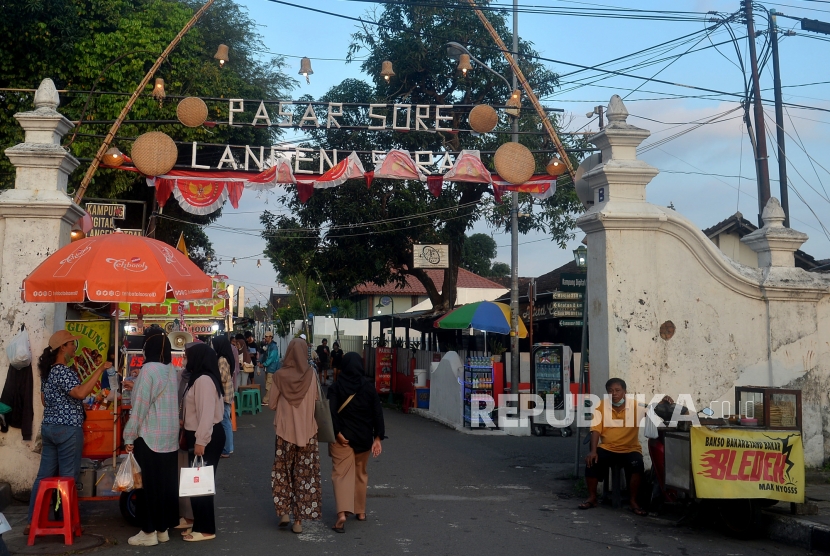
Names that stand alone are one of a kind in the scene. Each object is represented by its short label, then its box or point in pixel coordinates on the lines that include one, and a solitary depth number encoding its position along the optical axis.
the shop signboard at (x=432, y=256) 21.19
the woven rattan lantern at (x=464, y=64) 13.24
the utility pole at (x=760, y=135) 15.08
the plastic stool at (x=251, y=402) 17.78
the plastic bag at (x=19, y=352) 7.23
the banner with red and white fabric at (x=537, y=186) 13.15
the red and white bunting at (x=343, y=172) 12.53
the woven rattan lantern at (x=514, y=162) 12.23
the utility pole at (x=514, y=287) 16.47
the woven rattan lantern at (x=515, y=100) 13.73
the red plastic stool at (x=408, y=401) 19.30
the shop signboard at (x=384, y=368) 22.55
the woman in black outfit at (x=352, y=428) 6.83
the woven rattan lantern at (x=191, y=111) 11.63
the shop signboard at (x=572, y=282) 10.71
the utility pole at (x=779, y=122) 16.16
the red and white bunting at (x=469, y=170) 12.78
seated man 7.66
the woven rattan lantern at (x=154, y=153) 11.47
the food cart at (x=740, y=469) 6.55
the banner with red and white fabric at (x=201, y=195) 12.55
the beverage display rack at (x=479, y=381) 14.61
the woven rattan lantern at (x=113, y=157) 12.45
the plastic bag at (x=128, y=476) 6.05
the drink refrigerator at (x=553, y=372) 15.02
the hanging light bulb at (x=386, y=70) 12.82
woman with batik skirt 6.64
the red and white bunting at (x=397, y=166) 12.58
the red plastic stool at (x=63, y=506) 6.09
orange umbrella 6.39
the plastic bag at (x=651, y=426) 7.43
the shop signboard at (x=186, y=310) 17.20
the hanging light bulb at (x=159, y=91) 11.94
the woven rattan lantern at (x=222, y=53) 12.92
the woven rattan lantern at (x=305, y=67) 12.92
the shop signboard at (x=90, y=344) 12.62
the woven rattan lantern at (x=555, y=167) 12.80
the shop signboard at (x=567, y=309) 11.73
